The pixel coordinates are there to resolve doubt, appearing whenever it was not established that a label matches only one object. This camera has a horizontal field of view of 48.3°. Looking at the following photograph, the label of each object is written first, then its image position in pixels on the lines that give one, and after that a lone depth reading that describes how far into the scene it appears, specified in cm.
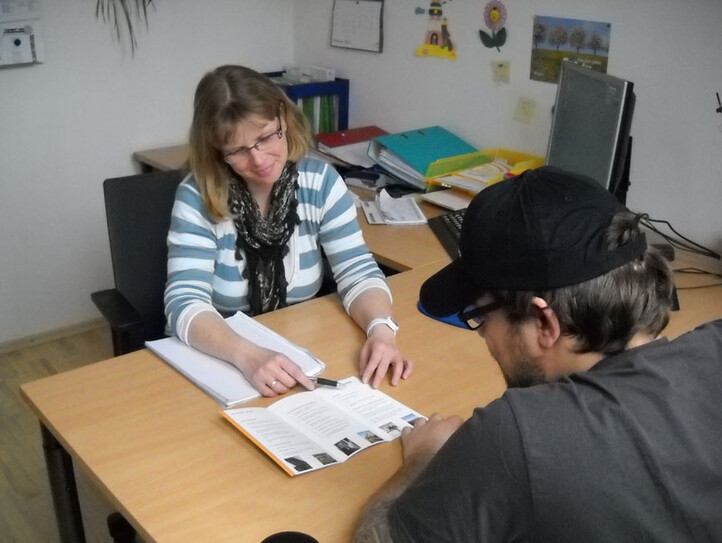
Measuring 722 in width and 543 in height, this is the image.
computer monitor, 191
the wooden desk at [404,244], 217
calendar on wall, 309
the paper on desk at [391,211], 243
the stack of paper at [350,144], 291
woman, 174
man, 87
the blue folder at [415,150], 270
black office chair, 198
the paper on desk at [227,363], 150
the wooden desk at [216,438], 119
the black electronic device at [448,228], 223
